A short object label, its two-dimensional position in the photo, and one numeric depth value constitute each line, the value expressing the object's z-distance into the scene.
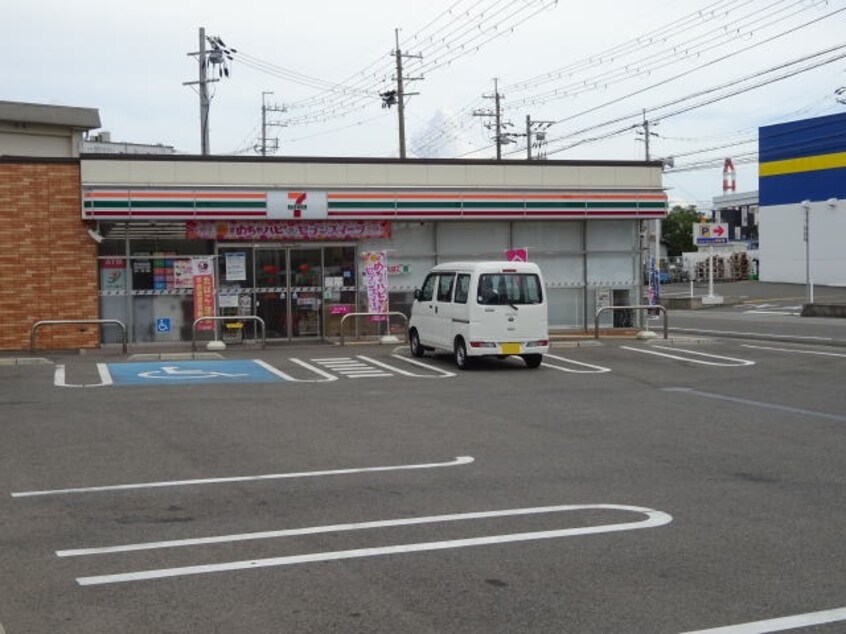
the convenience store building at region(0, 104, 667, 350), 20.92
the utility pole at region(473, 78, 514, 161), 61.61
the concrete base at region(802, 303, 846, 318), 32.75
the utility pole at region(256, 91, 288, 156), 65.69
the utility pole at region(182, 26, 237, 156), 34.31
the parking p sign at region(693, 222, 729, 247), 41.53
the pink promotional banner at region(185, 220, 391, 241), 22.03
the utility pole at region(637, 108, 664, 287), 69.09
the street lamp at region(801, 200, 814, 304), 38.31
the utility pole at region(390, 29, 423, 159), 43.16
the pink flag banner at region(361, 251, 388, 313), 22.73
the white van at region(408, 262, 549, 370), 17.12
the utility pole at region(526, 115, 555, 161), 63.12
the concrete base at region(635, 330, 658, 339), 23.13
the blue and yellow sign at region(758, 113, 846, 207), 50.59
